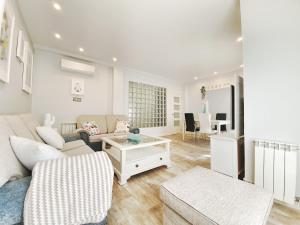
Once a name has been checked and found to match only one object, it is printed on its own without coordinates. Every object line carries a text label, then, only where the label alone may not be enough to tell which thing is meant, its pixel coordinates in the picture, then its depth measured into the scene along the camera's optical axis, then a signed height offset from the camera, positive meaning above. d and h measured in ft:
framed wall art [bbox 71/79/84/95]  11.32 +2.37
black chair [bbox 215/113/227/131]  15.73 -0.15
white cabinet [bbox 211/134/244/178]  5.79 -1.86
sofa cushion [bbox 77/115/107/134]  10.66 -0.50
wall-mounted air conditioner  10.56 +4.00
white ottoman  2.34 -1.77
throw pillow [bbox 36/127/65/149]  5.55 -0.99
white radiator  4.17 -1.77
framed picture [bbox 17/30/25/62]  5.86 +3.08
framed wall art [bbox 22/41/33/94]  7.13 +2.65
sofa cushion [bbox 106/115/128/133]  11.51 -0.67
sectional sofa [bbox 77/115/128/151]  8.79 -0.84
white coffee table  5.83 -2.13
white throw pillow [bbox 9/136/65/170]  2.72 -0.79
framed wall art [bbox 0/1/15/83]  4.26 +2.42
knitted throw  2.18 -1.43
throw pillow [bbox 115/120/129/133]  11.21 -1.12
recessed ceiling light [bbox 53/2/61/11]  6.03 +5.04
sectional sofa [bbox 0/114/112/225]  2.01 -1.21
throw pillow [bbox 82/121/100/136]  9.84 -1.03
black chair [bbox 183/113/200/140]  13.80 -1.01
